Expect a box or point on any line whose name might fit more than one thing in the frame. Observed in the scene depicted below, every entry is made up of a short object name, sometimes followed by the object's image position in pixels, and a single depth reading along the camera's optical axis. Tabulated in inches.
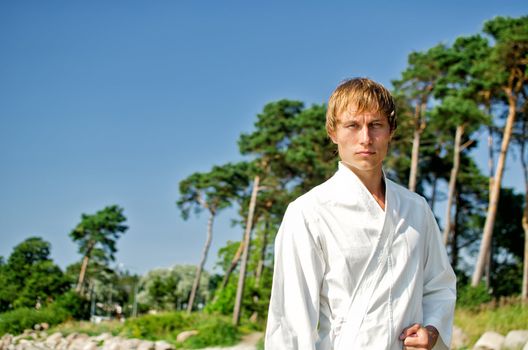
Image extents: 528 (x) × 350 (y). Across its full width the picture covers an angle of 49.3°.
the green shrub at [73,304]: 1053.0
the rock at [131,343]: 575.2
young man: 64.0
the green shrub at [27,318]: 823.1
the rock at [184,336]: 680.4
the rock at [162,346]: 549.0
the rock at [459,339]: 371.3
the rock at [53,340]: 690.8
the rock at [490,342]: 324.5
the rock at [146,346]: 540.0
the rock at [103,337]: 677.2
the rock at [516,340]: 313.3
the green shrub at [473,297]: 634.8
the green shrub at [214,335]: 660.8
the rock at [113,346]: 576.6
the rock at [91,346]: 586.6
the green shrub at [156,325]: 724.7
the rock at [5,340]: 665.4
